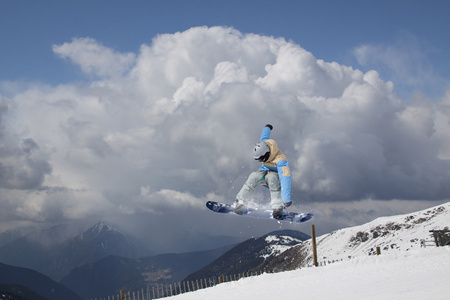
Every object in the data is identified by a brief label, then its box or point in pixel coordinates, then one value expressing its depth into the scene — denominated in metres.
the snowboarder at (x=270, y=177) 7.73
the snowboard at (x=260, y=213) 8.84
